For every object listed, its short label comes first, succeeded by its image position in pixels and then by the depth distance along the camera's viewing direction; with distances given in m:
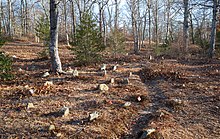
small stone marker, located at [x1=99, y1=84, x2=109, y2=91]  5.09
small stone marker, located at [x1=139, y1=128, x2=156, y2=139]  3.20
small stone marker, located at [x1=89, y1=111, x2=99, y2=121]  3.57
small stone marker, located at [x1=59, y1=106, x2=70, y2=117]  3.70
